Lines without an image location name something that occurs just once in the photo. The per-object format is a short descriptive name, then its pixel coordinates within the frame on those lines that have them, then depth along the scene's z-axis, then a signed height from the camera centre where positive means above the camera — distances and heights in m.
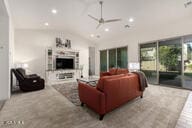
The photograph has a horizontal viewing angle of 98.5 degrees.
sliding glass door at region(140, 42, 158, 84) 4.15 +0.13
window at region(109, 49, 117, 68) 5.74 +0.39
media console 4.90 -0.14
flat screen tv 5.22 +0.04
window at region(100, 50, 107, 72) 6.34 +0.23
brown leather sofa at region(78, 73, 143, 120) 1.70 -0.67
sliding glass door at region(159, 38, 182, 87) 3.57 +0.05
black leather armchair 3.30 -0.73
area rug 2.52 -1.09
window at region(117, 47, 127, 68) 5.22 +0.41
